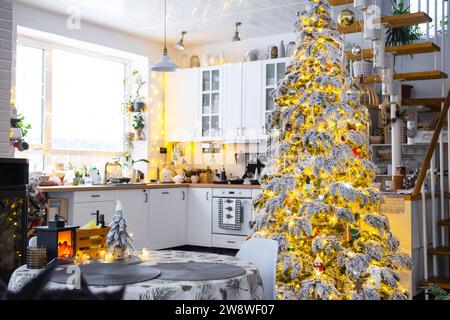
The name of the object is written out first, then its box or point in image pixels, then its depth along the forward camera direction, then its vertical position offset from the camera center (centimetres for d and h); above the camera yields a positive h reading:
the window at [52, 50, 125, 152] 672 +84
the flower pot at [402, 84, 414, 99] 641 +92
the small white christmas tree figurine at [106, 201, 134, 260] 235 -30
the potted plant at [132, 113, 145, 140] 752 +58
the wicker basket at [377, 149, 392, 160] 644 +18
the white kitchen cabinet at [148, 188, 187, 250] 675 -62
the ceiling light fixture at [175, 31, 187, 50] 702 +165
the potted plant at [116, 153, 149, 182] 732 +7
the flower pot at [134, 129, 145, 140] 751 +47
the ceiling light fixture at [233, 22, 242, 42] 675 +163
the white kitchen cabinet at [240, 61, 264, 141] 711 +88
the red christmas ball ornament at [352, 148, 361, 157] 400 +13
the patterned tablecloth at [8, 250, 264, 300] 183 -42
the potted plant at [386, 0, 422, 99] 638 +155
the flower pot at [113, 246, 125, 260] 236 -36
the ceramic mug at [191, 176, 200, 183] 747 -14
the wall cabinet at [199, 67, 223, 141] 745 +90
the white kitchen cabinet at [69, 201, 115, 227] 559 -45
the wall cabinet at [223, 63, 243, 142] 727 +90
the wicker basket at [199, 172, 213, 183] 752 -11
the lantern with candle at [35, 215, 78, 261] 225 -29
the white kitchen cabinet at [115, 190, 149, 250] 629 -51
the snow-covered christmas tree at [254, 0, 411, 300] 378 -14
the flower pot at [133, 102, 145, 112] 737 +84
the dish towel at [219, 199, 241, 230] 677 -56
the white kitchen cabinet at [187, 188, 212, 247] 705 -62
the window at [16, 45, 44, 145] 623 +92
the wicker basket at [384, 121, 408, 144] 626 +41
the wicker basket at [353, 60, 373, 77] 575 +107
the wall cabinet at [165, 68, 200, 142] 765 +89
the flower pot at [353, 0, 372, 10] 459 +138
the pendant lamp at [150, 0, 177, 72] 578 +109
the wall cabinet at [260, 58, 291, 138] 699 +118
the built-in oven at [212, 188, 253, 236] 674 -53
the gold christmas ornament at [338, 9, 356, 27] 453 +125
